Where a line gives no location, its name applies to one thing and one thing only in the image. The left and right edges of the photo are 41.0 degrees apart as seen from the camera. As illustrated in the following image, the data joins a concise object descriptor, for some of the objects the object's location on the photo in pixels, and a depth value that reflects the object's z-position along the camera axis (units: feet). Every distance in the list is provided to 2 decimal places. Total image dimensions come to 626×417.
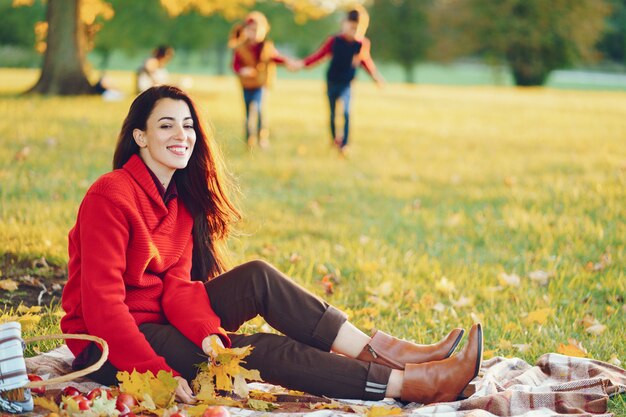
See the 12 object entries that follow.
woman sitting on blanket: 10.22
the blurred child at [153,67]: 60.54
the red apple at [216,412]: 9.11
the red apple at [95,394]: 9.32
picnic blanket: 10.25
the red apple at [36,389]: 9.95
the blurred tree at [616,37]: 169.17
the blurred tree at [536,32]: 151.94
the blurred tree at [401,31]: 181.27
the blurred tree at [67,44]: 58.54
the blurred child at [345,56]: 35.60
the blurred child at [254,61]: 36.27
